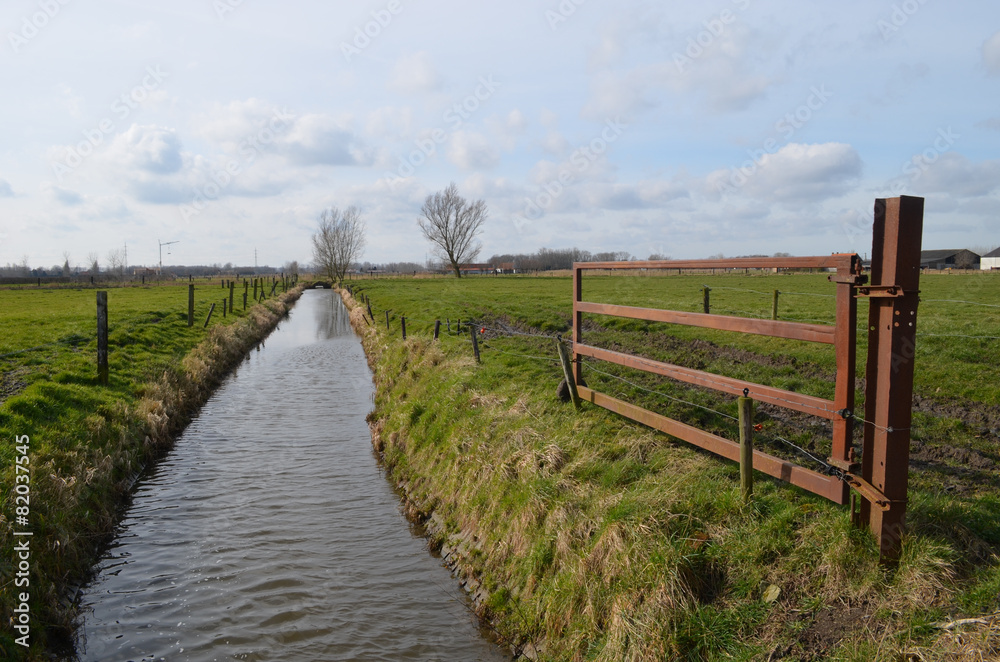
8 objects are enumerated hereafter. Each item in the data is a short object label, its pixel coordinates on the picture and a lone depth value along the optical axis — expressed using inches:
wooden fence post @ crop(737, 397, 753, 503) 195.6
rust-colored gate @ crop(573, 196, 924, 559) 160.2
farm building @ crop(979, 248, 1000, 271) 3440.0
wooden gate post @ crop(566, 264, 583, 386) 351.3
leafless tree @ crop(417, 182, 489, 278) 3624.5
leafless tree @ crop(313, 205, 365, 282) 3344.0
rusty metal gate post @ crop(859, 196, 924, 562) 159.3
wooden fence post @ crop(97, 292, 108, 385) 483.2
